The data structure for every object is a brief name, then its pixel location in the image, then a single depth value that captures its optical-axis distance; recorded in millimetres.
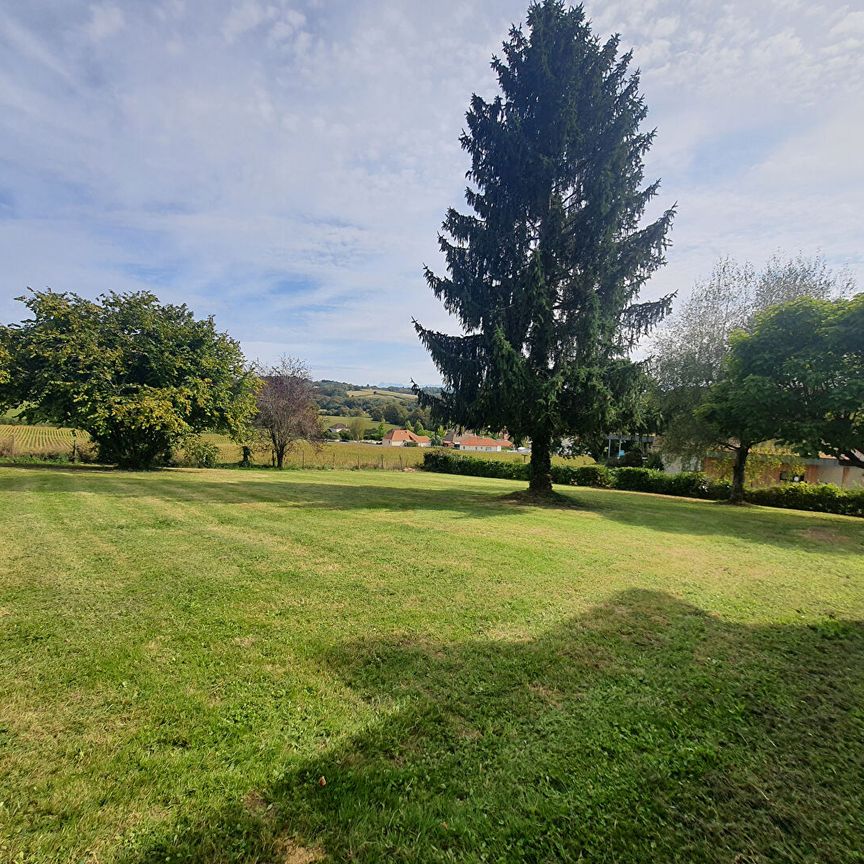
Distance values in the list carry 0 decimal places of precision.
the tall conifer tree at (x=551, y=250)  12523
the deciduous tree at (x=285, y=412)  29781
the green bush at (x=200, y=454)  26570
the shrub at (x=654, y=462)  29891
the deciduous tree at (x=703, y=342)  19953
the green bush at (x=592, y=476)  27000
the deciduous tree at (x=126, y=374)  18156
